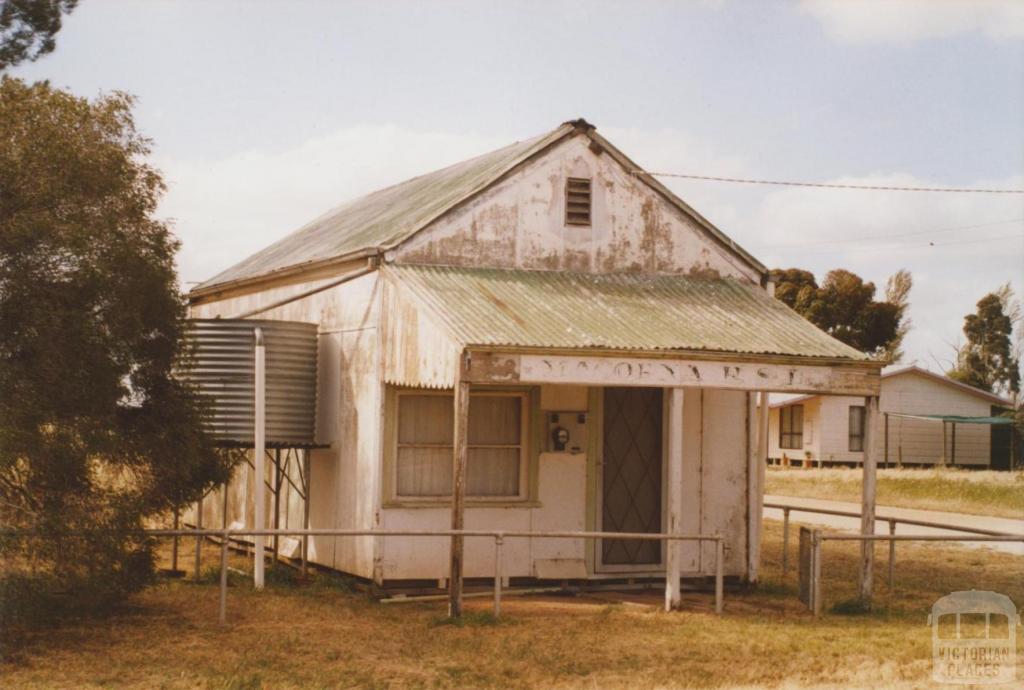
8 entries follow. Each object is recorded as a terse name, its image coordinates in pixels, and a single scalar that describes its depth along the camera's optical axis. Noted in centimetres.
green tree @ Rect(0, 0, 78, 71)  1307
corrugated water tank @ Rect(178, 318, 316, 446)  1484
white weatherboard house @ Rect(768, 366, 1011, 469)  4288
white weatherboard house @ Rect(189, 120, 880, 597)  1357
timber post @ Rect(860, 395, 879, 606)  1363
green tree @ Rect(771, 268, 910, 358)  5684
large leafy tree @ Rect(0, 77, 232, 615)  1080
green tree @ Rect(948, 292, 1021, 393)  6234
